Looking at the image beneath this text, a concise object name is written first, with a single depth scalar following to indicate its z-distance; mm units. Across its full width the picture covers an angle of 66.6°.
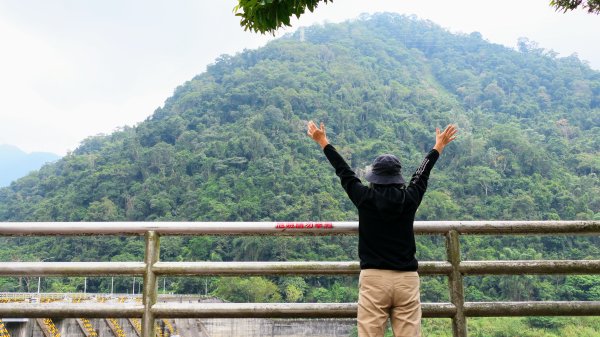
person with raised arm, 2244
